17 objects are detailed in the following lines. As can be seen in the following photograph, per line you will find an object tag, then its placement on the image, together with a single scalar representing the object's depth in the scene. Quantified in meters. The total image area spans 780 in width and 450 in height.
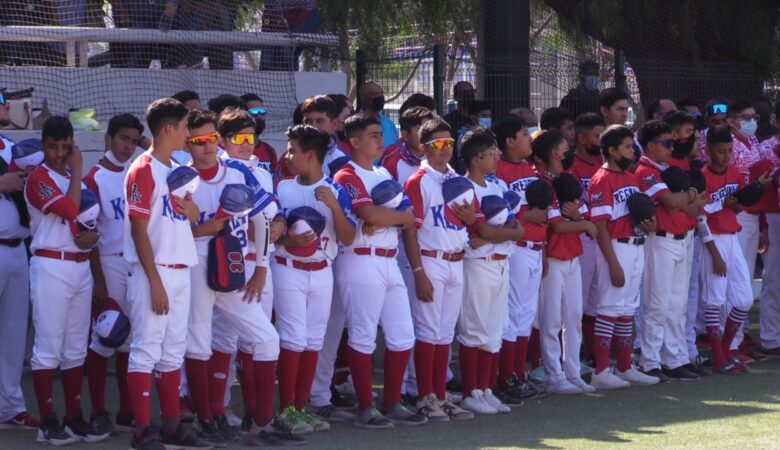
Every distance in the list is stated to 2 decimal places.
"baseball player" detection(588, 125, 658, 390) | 15.48
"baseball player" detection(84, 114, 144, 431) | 12.73
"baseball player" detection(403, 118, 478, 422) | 13.59
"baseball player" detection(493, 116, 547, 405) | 14.71
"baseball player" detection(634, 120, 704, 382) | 15.94
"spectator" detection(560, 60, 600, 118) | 22.43
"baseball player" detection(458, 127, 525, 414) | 13.99
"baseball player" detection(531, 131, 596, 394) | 15.13
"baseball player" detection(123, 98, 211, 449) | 11.33
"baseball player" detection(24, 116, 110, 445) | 12.24
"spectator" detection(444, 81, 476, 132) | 20.04
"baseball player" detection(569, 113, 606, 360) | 16.22
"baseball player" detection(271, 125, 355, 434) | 12.69
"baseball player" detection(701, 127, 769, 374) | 16.74
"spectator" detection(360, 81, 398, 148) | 17.77
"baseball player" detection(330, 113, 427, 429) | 13.11
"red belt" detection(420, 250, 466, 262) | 13.65
